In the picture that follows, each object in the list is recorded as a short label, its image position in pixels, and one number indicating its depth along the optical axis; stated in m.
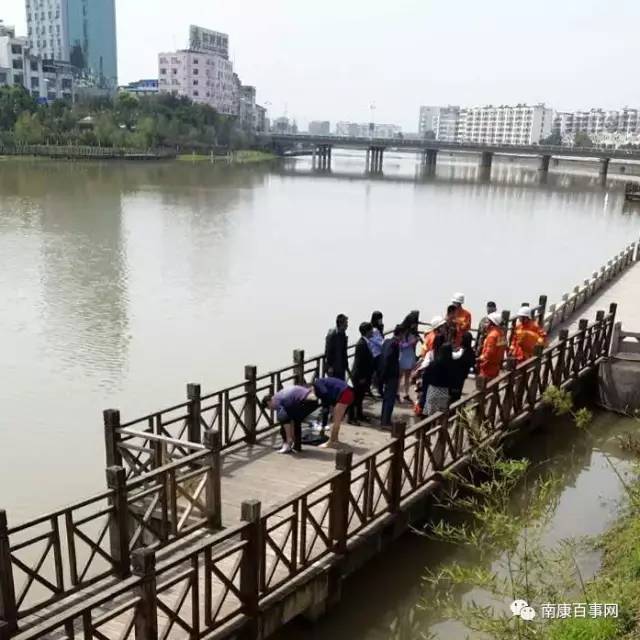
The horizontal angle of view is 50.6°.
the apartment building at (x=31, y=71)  94.75
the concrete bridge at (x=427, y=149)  79.69
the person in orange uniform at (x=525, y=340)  10.41
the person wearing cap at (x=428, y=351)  8.62
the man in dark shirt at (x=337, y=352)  8.92
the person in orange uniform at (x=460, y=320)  9.13
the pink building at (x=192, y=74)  127.31
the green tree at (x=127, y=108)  85.81
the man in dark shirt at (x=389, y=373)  8.48
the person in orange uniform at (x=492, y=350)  9.30
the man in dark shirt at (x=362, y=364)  8.68
